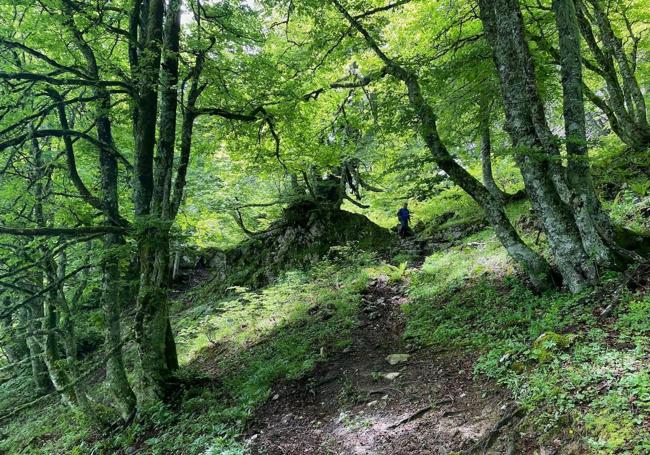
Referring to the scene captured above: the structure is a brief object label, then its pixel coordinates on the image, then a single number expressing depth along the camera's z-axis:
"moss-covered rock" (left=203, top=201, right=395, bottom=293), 14.71
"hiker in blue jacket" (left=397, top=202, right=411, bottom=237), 15.18
